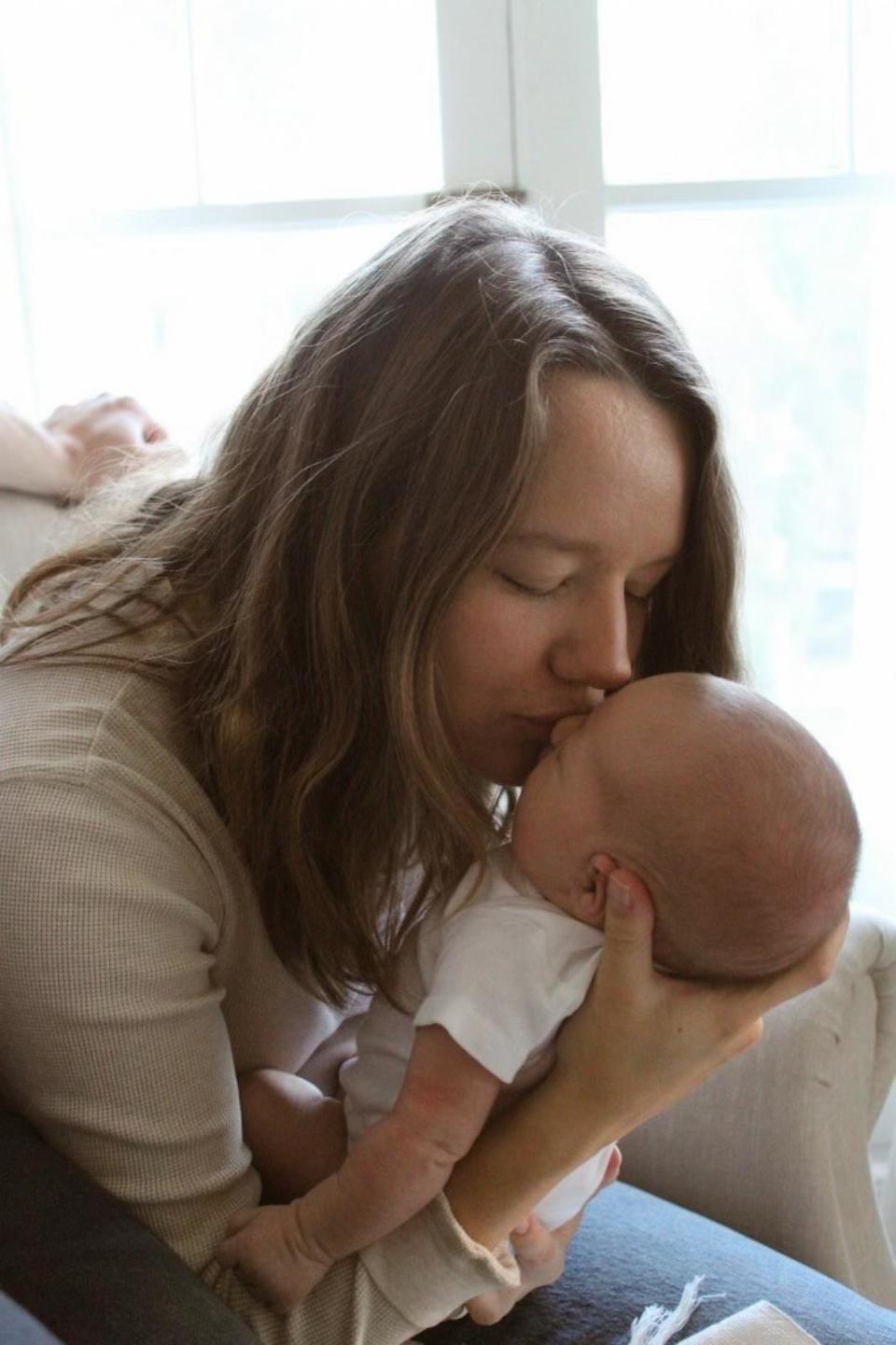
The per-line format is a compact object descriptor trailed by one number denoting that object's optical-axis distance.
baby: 0.99
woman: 1.01
